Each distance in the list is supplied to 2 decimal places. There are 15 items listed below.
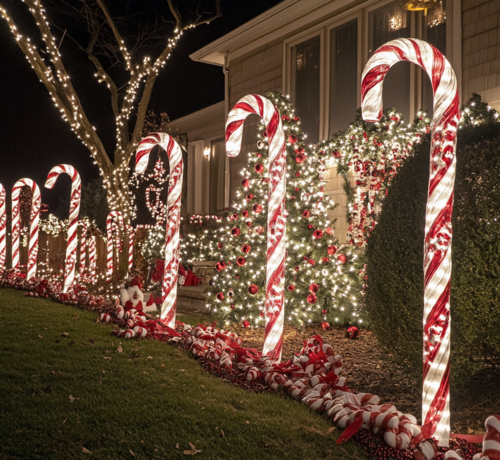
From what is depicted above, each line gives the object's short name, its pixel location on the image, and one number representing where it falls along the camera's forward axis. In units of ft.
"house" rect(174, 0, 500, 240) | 24.49
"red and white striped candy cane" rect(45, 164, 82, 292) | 36.35
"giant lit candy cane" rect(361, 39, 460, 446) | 12.44
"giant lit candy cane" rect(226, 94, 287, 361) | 19.16
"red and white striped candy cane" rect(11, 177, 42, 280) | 40.66
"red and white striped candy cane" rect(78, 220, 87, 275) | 51.62
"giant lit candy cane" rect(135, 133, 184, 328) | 24.85
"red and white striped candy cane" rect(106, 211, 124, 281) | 48.32
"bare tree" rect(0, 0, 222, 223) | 46.37
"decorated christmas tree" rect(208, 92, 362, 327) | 25.39
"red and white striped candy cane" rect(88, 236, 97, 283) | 50.93
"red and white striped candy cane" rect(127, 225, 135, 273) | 48.44
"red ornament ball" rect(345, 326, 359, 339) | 24.34
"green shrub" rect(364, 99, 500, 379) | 12.85
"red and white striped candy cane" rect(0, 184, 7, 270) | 44.05
